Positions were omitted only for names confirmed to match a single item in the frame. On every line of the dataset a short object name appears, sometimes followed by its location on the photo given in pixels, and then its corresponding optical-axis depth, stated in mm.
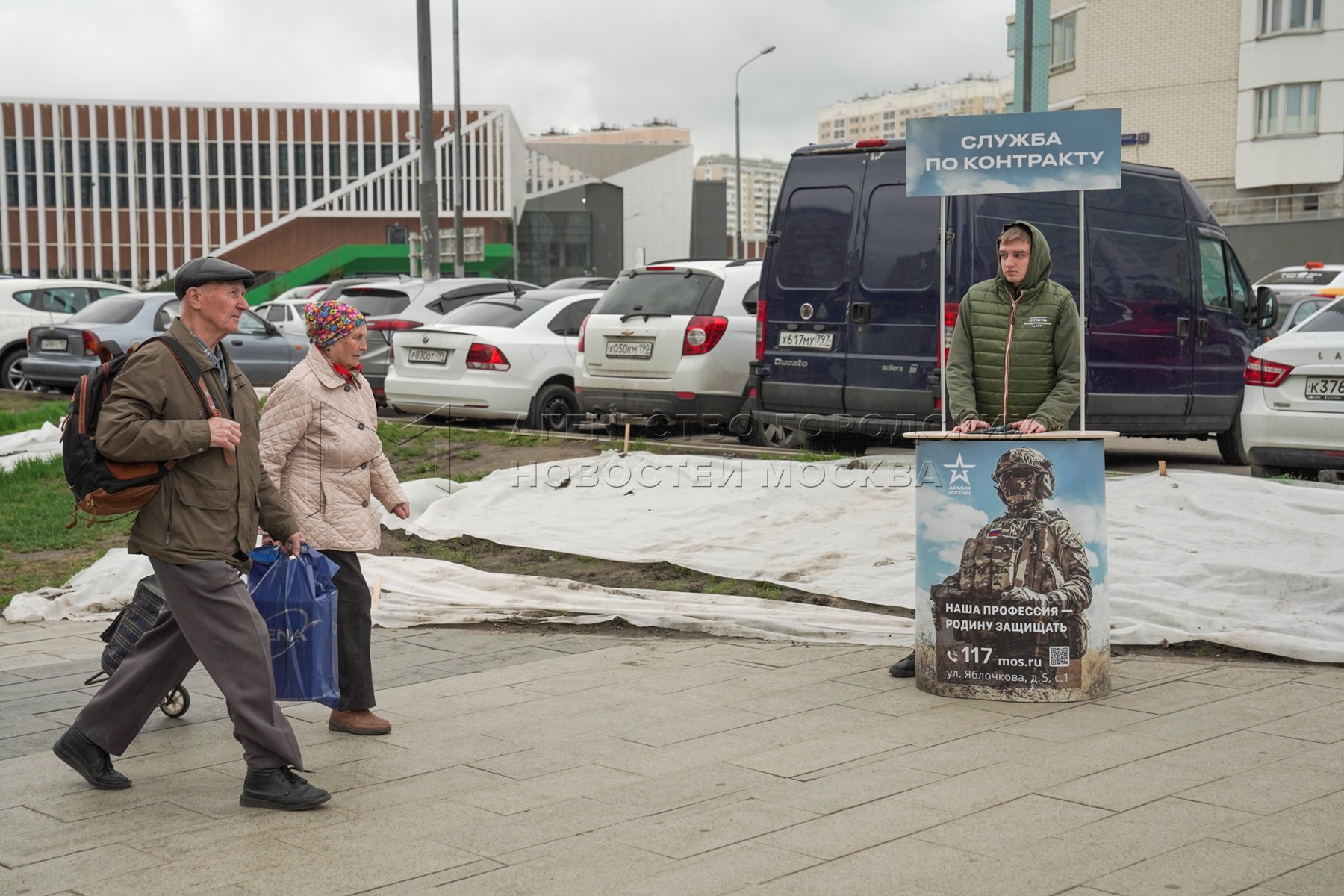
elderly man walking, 4602
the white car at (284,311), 25764
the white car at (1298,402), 9805
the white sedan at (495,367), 14273
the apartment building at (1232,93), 44938
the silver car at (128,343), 18219
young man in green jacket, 6074
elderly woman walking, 5559
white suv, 12945
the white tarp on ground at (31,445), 13250
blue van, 10789
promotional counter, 5812
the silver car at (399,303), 16547
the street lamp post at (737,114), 48594
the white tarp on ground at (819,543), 7121
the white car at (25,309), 20547
